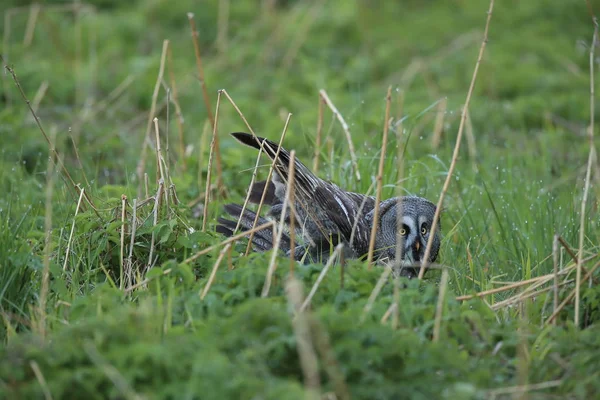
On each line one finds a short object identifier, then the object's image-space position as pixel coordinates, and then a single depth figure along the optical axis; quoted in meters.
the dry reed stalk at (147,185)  9.80
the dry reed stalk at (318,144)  12.20
